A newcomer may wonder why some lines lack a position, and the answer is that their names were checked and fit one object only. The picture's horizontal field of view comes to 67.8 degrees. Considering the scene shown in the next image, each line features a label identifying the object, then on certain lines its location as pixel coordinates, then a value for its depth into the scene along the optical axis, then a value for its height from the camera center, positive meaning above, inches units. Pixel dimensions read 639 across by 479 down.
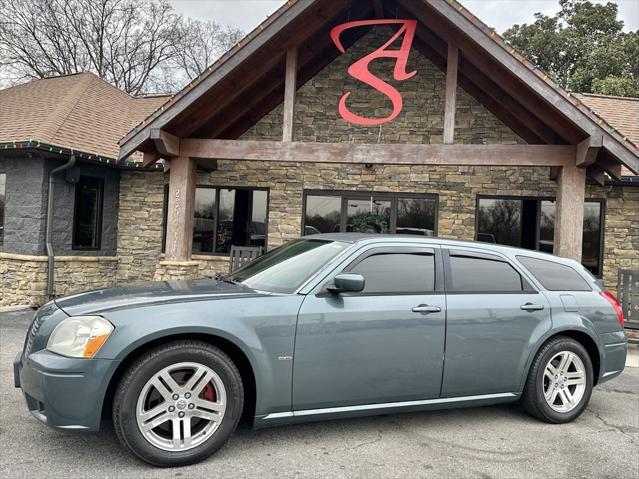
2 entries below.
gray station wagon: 115.9 -26.9
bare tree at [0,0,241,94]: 1017.5 +460.9
